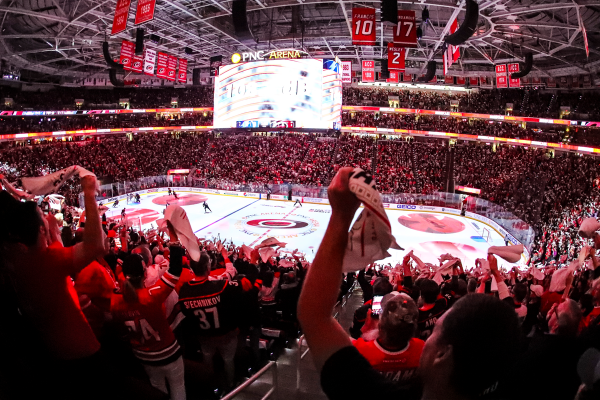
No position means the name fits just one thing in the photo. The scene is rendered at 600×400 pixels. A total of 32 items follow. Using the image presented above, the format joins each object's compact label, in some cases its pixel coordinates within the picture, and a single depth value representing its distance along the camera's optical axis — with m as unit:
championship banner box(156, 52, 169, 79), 27.41
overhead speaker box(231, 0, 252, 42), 16.86
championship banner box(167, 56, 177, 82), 28.15
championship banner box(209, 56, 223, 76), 30.16
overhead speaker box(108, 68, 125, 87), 29.19
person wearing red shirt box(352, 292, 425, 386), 2.48
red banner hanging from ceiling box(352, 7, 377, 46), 16.91
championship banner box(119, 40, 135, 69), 23.34
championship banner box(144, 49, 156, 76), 25.56
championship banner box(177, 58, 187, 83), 29.82
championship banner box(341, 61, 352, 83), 30.92
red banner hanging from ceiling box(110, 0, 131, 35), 15.74
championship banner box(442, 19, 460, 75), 22.00
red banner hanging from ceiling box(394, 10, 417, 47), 16.61
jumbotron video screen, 27.73
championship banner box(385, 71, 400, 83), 28.43
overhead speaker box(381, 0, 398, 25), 14.23
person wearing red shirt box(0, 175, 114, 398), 2.65
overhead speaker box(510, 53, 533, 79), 24.33
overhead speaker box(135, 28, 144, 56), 20.67
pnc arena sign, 27.86
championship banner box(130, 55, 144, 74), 23.97
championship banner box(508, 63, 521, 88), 27.84
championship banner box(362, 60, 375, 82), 26.77
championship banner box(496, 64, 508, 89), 28.25
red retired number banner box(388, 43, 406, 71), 21.07
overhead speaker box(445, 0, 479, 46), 14.38
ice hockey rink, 22.05
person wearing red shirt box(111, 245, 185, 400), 3.50
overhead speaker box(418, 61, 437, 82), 25.75
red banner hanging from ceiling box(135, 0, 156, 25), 14.90
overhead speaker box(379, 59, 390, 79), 25.94
